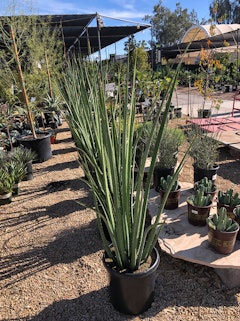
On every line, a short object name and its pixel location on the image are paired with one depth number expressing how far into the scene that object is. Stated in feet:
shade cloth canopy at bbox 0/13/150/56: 23.89
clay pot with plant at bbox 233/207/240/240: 5.85
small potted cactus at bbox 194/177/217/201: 7.16
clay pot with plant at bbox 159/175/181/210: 6.98
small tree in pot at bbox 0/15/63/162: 13.19
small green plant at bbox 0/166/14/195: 9.16
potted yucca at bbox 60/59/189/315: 3.41
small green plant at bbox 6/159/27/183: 9.95
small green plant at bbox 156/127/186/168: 9.01
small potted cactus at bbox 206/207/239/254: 5.28
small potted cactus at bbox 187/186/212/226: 6.29
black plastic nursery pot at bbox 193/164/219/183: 8.77
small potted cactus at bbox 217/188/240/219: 6.35
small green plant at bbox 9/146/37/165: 10.84
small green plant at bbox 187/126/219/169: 8.97
